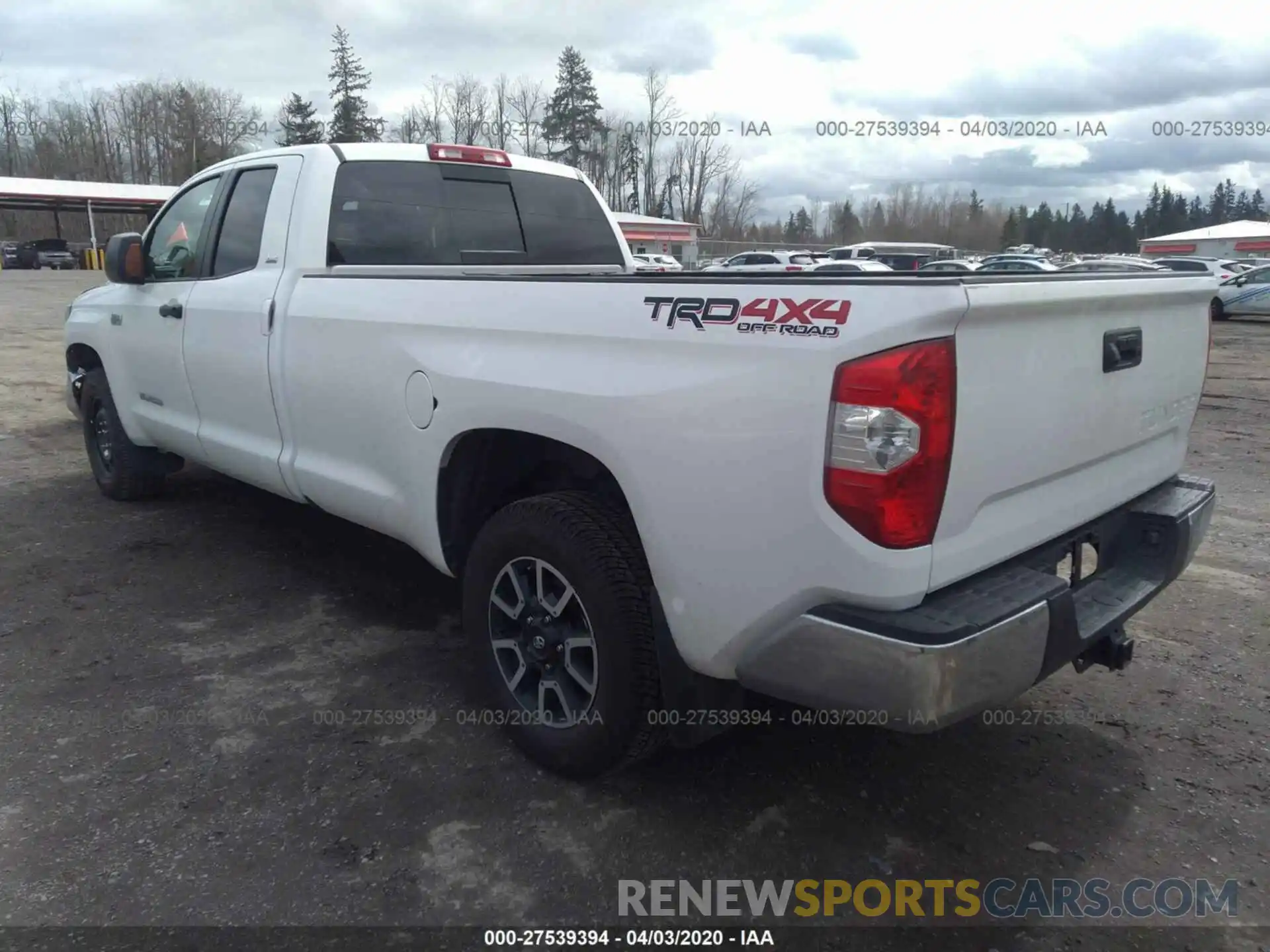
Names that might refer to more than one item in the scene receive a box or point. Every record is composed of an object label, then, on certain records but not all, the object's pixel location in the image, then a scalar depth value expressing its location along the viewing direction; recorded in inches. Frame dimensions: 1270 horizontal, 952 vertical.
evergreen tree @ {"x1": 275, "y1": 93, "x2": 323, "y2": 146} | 2485.2
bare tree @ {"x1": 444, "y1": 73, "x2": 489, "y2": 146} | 2561.5
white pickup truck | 81.3
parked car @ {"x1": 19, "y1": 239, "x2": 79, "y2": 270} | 1791.3
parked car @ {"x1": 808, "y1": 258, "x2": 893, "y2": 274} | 636.1
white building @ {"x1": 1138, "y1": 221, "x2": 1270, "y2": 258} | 2401.6
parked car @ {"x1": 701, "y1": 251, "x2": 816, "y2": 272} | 1130.8
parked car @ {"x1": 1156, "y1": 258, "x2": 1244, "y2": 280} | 1152.9
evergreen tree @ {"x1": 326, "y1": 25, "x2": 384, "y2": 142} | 2441.3
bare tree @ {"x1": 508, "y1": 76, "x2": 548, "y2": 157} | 2627.5
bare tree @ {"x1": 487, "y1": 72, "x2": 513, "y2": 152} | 2736.2
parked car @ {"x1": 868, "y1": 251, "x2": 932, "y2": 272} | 1096.5
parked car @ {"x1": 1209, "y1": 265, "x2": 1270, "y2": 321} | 960.9
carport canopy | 1704.0
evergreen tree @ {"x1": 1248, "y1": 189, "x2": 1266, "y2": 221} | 3957.9
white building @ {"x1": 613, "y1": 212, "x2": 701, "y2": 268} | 1909.4
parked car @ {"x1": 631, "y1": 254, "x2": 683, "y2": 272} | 1045.8
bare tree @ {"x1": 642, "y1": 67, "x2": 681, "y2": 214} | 2672.2
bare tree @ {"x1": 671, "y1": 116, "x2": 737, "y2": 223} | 3122.5
